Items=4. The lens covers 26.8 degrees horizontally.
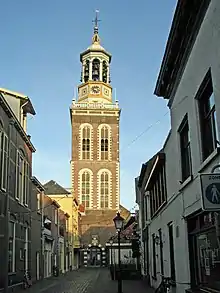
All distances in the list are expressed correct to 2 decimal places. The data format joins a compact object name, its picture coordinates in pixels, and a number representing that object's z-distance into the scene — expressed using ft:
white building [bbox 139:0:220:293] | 28.84
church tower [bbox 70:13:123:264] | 243.81
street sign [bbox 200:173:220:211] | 20.20
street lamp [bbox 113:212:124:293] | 66.44
